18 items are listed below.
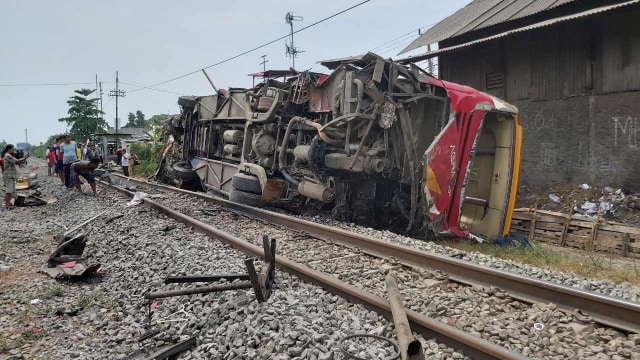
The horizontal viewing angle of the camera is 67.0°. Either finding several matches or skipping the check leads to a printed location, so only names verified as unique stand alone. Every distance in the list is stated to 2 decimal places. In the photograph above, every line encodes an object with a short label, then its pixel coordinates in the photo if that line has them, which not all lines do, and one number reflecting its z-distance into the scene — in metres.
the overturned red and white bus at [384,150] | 7.16
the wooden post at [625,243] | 8.50
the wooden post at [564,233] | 9.45
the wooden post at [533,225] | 10.06
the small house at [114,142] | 29.94
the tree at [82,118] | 47.22
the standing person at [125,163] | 20.25
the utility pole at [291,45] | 45.95
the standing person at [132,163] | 22.69
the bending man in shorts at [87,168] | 13.71
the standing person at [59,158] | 16.94
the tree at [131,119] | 86.94
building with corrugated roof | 11.34
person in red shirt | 23.14
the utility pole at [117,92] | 69.31
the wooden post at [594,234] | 8.89
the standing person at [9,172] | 12.31
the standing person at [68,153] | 15.02
